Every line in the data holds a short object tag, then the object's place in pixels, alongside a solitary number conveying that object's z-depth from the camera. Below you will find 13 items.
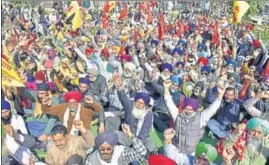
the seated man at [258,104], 6.44
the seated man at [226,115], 6.92
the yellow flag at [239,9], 10.46
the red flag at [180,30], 15.06
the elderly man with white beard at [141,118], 5.69
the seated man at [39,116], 6.00
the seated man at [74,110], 5.76
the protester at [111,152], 4.39
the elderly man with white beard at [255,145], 4.93
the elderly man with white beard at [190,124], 5.55
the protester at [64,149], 4.68
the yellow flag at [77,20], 11.92
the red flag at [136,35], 12.99
